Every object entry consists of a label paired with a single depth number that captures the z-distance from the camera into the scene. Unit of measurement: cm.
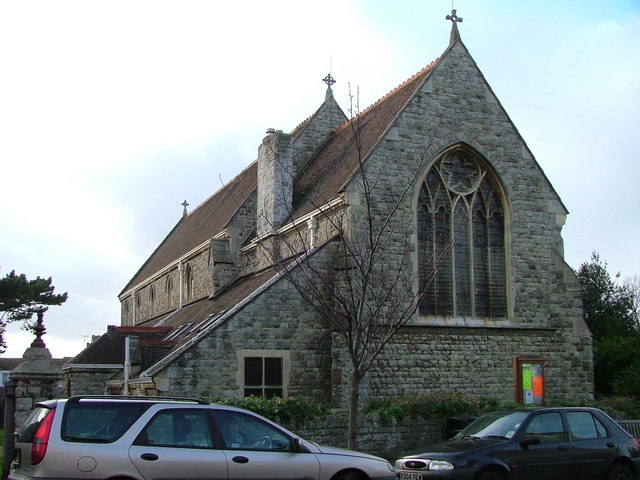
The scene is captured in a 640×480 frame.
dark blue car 1245
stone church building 2050
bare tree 2020
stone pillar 1569
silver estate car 955
